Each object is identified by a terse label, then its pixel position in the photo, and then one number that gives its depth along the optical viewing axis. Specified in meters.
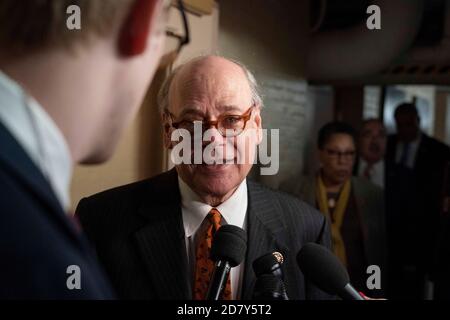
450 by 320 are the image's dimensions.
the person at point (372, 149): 2.18
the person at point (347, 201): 1.67
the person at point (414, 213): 2.06
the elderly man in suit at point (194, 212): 0.81
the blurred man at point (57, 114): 0.31
